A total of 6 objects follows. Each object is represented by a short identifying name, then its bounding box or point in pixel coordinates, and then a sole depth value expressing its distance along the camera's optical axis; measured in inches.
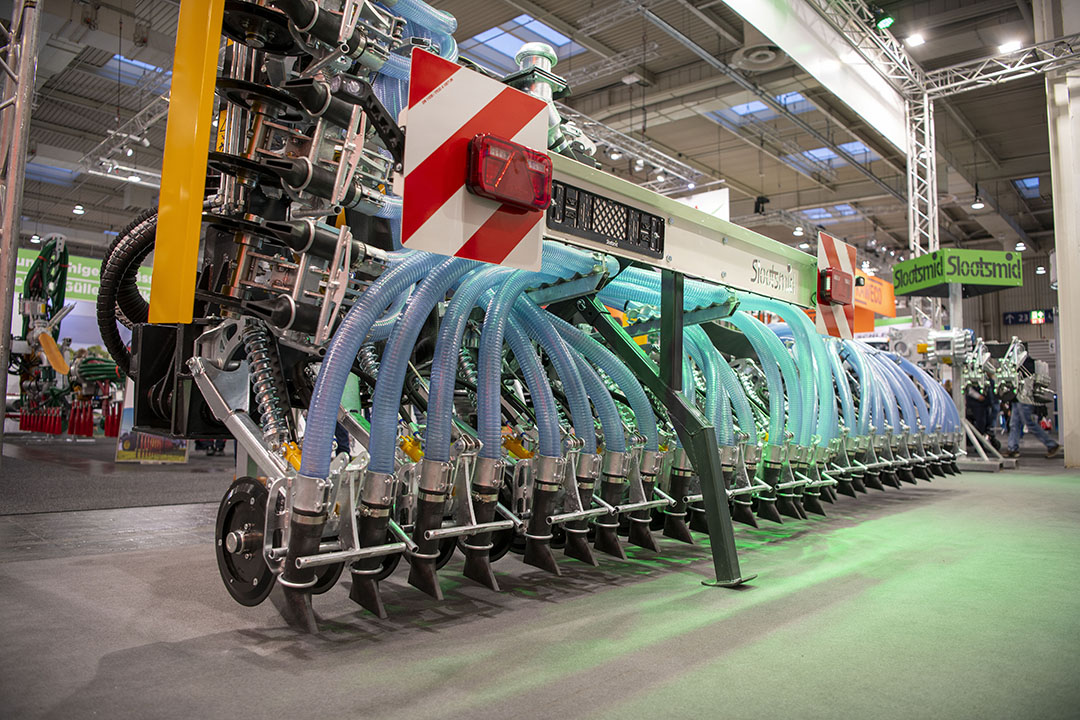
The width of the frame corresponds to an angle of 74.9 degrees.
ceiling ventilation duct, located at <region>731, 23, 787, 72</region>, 376.9
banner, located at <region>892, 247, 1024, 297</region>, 360.2
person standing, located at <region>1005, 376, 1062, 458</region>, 387.5
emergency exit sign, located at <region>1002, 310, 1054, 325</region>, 848.9
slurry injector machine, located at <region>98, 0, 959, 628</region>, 80.4
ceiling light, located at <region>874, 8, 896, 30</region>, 356.2
